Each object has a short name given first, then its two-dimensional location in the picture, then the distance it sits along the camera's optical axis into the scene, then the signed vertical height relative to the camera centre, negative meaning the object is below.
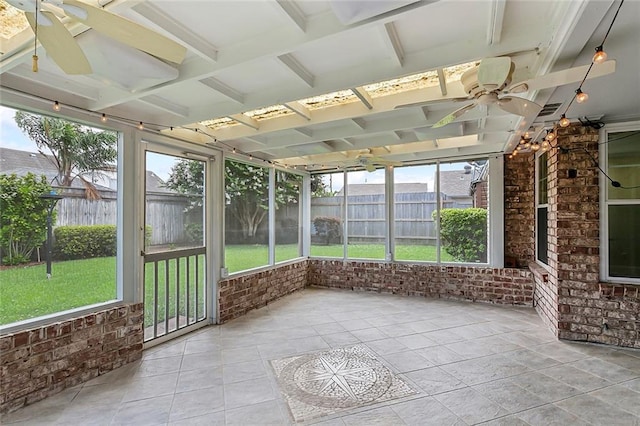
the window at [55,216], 2.51 -0.03
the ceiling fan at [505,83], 1.90 +0.88
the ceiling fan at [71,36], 1.31 +0.84
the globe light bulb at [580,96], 2.24 +0.85
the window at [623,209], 3.54 +0.05
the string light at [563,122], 1.76 +0.96
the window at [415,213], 5.88 +0.01
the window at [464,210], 5.52 +0.06
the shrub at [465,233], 5.52 -0.36
